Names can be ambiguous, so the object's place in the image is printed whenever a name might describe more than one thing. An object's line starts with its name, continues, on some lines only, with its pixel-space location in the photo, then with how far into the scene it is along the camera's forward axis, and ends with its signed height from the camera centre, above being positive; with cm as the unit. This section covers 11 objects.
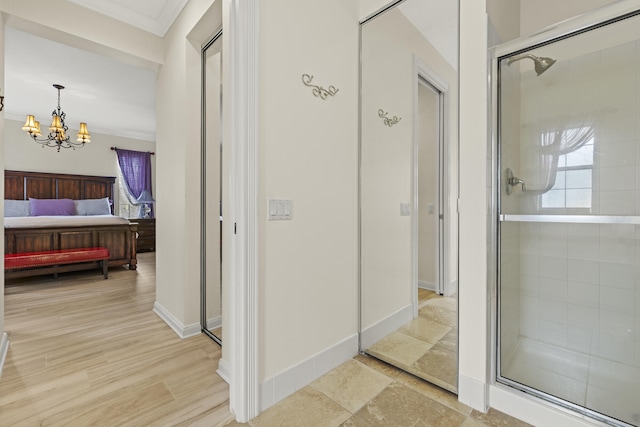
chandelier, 417 +124
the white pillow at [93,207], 586 +9
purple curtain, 671 +98
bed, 399 -18
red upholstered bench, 368 -63
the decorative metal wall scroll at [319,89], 170 +75
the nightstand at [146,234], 628 -49
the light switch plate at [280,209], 155 +1
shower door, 144 -5
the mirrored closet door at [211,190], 244 +18
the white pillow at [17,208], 520 +6
